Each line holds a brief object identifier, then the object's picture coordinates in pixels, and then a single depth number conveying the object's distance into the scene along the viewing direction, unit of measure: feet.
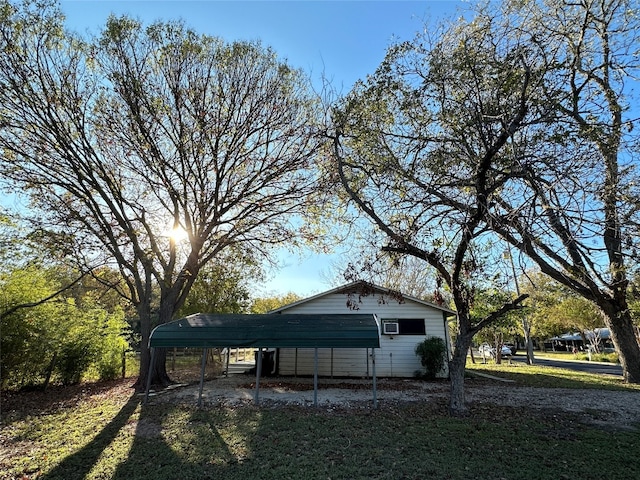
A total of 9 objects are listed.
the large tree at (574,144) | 16.93
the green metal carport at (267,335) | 29.66
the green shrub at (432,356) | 43.80
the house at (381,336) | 45.96
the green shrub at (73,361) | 36.94
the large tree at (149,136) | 31.32
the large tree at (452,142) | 21.02
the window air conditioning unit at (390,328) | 46.83
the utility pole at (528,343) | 75.74
